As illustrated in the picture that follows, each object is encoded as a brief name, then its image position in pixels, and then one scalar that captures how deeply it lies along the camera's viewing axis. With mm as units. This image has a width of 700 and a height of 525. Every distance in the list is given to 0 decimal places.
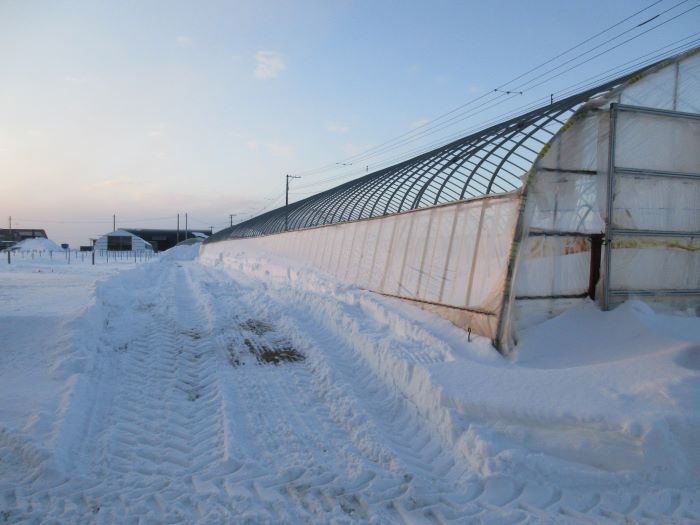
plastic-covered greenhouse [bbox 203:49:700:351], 7949
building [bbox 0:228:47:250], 85000
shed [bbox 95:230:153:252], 77000
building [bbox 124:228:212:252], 101688
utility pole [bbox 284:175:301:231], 26148
